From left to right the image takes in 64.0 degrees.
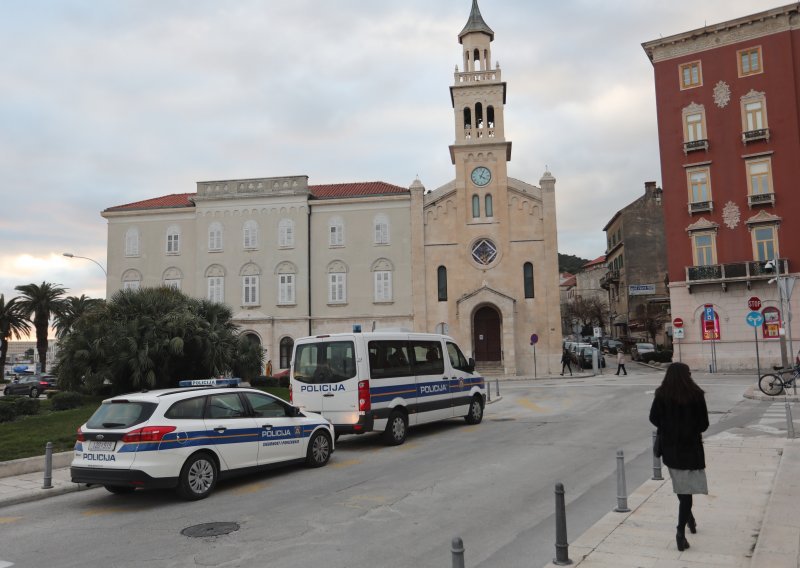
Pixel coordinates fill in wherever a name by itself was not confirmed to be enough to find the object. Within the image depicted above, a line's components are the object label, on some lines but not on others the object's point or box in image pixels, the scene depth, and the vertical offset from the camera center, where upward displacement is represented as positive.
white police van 13.25 -0.88
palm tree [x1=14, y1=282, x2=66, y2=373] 52.81 +3.87
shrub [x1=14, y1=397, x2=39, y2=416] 18.26 -1.61
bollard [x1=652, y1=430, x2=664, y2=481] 9.06 -1.97
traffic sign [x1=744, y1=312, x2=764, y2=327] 22.90 +0.33
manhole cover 7.39 -2.17
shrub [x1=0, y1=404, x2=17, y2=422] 17.31 -1.68
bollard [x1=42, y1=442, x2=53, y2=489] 10.37 -1.94
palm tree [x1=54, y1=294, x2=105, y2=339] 51.00 +3.37
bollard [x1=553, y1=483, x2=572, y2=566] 5.68 -1.79
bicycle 20.19 -1.74
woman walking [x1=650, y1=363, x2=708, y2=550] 5.99 -1.02
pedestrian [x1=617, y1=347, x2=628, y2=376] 35.62 -1.60
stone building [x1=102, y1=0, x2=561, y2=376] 41.56 +6.16
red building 35.31 +8.67
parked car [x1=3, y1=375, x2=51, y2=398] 38.19 -2.24
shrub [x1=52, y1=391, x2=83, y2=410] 20.19 -1.62
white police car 8.66 -1.34
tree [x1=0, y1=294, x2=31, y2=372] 52.16 +2.43
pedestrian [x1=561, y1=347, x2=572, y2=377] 38.97 -1.59
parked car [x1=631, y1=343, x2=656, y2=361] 49.76 -1.38
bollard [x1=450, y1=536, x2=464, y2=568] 4.31 -1.44
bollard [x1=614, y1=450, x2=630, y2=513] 7.45 -1.87
